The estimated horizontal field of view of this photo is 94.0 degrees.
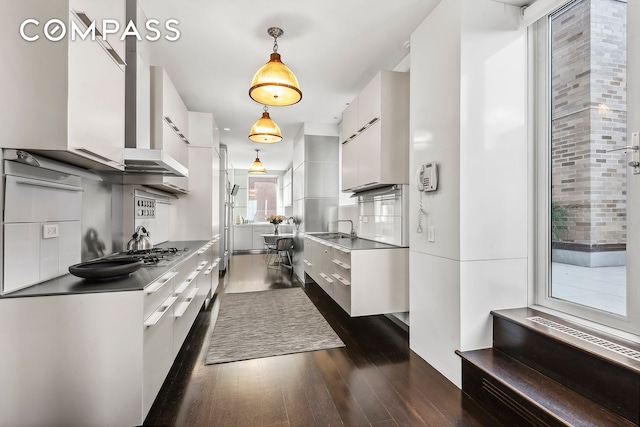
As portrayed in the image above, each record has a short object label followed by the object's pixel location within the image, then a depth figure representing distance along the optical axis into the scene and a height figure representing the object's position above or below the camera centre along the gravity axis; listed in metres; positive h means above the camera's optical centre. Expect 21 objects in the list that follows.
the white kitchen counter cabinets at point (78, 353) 1.37 -0.67
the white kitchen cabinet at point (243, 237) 9.13 -0.72
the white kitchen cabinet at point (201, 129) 3.94 +1.13
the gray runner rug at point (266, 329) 2.61 -1.19
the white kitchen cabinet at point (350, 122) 3.68 +1.20
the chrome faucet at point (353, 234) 4.18 -0.28
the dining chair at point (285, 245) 5.96 -0.62
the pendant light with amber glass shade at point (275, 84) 2.35 +1.07
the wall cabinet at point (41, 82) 1.32 +0.59
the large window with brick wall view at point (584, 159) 1.63 +0.34
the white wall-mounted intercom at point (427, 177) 2.28 +0.30
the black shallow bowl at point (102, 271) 1.56 -0.31
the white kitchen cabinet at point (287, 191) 8.60 +0.71
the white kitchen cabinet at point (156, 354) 1.56 -0.83
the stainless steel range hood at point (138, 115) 2.00 +0.73
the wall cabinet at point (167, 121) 2.64 +0.89
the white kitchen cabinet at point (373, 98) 3.03 +1.24
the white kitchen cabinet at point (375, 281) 2.91 -0.66
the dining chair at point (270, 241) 6.86 -0.63
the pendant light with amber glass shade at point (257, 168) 6.81 +1.05
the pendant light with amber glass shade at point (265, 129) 3.50 +1.00
